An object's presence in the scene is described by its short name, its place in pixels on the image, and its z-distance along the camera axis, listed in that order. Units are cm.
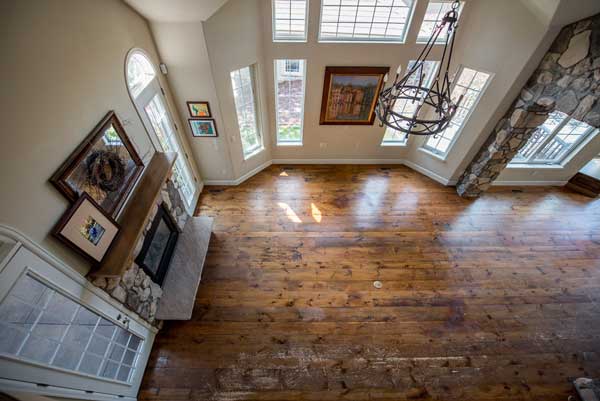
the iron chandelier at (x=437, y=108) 201
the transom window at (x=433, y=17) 388
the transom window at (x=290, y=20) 382
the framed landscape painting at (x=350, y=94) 455
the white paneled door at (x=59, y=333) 165
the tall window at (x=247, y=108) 428
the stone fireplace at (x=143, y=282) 259
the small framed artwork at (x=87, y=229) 202
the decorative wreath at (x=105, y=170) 231
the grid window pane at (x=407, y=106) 461
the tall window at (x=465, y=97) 427
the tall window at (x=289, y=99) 459
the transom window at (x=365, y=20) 386
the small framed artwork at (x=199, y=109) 405
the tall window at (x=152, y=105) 312
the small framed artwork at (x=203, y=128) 428
